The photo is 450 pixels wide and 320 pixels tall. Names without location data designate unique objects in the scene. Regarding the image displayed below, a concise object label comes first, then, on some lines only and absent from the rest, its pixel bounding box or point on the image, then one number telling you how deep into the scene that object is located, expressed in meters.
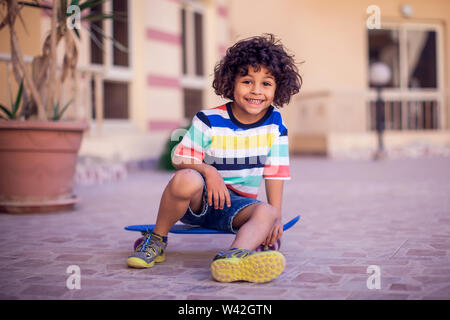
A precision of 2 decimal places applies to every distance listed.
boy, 2.25
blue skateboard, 2.34
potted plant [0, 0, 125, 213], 3.82
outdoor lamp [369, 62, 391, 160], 10.40
